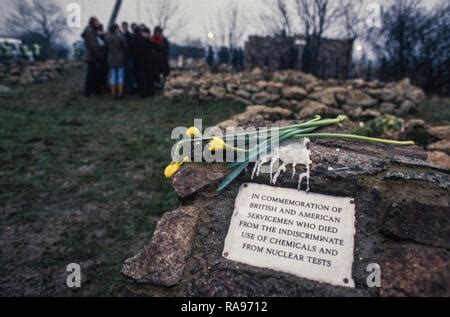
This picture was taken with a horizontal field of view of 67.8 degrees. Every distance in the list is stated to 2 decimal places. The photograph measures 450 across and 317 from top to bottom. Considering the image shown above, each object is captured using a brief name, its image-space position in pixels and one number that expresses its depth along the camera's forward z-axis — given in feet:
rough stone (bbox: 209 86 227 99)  26.40
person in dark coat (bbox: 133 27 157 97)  27.68
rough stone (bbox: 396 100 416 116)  21.34
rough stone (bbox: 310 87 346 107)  21.85
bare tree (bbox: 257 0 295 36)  47.91
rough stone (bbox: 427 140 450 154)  10.72
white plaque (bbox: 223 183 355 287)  5.13
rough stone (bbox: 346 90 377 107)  21.94
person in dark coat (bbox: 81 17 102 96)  27.48
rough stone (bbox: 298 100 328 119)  18.85
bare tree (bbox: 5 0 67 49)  100.01
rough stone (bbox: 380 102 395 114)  21.24
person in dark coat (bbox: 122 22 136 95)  27.96
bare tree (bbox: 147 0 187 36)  76.54
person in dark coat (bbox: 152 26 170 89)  30.12
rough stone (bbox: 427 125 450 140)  12.42
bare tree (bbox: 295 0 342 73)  42.34
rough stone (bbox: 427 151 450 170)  8.77
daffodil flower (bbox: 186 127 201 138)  7.51
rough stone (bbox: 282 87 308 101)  23.77
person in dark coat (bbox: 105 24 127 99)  26.63
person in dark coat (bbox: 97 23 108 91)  28.32
